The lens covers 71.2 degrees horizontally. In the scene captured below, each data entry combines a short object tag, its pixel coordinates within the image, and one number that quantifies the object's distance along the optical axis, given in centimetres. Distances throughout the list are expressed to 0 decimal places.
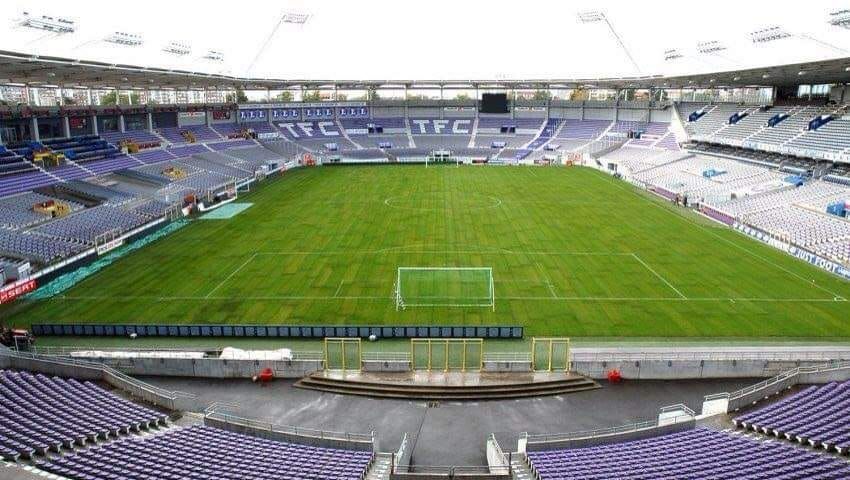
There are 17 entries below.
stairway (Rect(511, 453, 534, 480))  1361
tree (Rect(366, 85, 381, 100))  9644
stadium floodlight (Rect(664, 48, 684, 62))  6606
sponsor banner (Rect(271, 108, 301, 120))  8926
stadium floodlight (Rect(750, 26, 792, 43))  4909
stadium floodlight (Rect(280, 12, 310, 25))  8212
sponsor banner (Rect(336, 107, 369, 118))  9329
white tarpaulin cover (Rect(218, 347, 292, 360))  2052
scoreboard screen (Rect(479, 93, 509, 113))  9100
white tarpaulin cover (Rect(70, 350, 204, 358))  2025
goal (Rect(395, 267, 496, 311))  2714
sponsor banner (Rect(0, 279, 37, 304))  2684
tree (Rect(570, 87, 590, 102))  10072
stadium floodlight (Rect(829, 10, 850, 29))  4309
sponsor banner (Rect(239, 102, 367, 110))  8736
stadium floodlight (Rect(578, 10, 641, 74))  7994
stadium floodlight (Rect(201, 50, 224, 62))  6762
